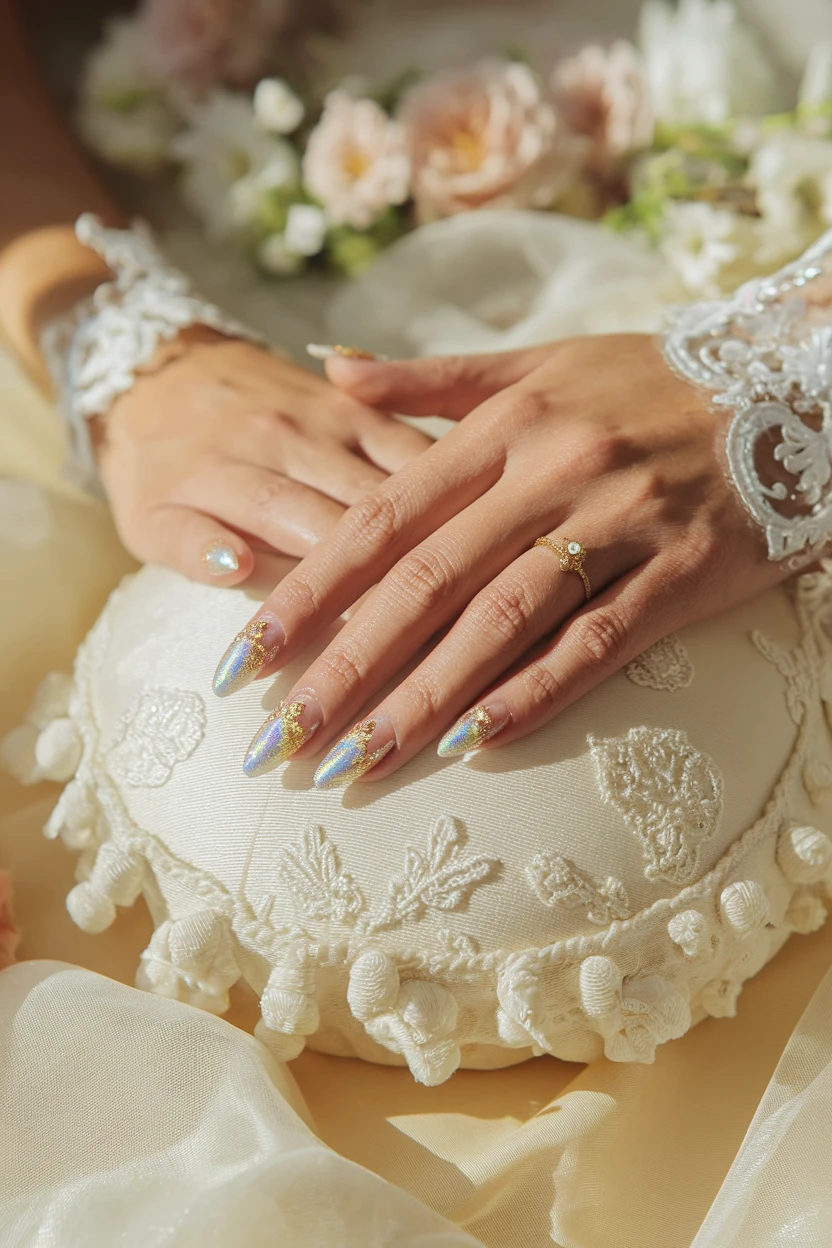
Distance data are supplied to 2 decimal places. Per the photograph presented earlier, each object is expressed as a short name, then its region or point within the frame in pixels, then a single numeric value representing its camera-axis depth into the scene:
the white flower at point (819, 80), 0.65
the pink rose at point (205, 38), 0.69
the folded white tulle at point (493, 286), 0.63
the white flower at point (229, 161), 0.69
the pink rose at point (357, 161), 0.67
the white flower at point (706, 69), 0.66
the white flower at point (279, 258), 0.69
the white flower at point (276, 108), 0.68
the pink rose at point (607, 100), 0.67
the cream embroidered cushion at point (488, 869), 0.46
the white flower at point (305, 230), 0.68
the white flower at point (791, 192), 0.62
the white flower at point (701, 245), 0.62
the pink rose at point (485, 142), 0.66
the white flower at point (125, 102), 0.71
